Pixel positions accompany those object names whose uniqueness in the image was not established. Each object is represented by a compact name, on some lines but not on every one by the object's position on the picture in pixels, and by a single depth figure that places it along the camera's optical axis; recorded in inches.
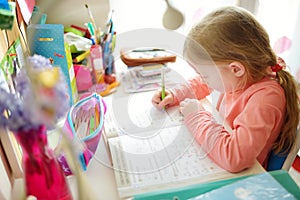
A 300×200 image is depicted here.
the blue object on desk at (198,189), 22.7
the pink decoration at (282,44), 59.7
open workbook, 25.4
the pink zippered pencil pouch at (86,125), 26.2
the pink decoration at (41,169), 15.6
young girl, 27.3
